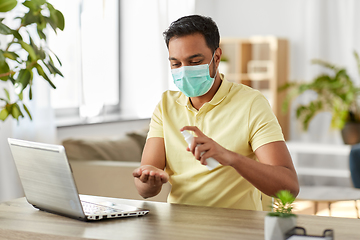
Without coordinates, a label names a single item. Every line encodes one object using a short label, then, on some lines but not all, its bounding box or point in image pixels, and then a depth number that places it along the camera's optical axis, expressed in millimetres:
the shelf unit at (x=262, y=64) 4934
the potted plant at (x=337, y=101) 4211
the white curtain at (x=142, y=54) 4328
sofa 2697
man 1559
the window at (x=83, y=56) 3676
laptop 1211
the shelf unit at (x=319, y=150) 4357
